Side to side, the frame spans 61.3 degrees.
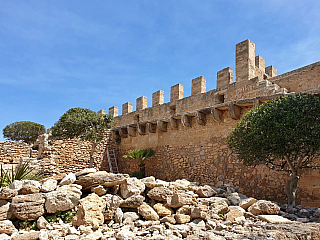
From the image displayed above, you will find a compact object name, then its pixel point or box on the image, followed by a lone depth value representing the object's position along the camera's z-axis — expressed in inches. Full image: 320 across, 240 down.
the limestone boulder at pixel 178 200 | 242.4
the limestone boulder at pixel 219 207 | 243.6
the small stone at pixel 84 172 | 256.5
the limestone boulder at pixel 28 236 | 185.5
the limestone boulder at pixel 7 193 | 217.9
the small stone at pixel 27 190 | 224.4
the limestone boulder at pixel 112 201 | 232.0
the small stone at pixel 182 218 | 225.6
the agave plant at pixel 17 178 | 260.6
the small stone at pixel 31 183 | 234.0
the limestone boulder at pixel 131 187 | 247.3
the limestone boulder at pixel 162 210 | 235.3
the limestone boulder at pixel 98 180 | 244.4
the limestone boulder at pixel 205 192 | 271.1
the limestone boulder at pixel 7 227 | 195.3
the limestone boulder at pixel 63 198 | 213.8
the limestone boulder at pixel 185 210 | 237.3
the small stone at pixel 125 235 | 190.1
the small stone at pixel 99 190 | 240.2
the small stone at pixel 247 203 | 259.8
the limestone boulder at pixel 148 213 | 226.2
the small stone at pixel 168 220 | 223.5
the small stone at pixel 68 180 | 243.0
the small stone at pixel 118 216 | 220.4
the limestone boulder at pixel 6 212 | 206.1
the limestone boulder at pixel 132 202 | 236.2
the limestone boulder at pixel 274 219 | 225.3
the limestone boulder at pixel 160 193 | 249.7
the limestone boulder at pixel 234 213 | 236.8
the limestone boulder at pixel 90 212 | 205.3
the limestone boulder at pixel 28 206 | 206.1
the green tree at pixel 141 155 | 513.7
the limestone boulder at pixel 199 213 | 229.0
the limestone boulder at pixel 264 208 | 246.1
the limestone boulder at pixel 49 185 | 229.6
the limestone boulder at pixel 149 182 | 265.0
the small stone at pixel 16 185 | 228.1
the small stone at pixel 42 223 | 202.7
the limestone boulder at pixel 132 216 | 224.5
